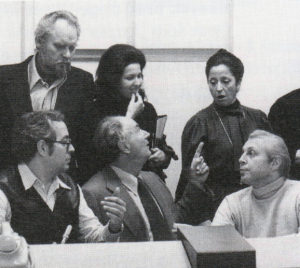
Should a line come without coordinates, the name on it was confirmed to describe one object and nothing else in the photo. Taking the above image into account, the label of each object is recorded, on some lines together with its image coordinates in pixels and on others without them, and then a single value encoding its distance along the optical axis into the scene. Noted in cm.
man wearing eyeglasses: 319
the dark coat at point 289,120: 386
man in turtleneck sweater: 345
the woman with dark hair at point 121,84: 370
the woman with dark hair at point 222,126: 378
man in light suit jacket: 346
